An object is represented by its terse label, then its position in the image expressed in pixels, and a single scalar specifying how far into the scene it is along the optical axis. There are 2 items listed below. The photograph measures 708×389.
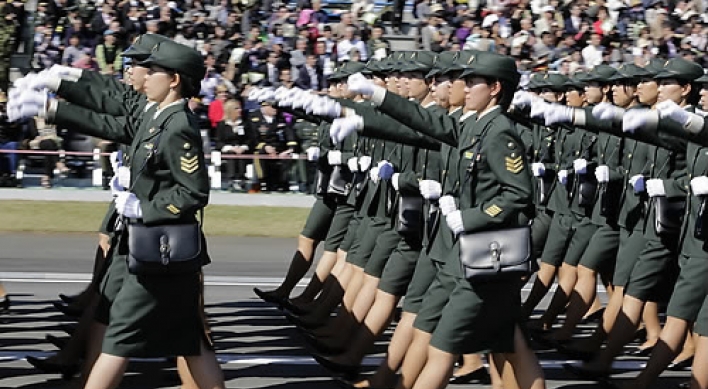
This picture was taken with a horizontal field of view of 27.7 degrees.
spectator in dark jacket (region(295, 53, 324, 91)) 19.36
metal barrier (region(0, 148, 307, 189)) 17.55
